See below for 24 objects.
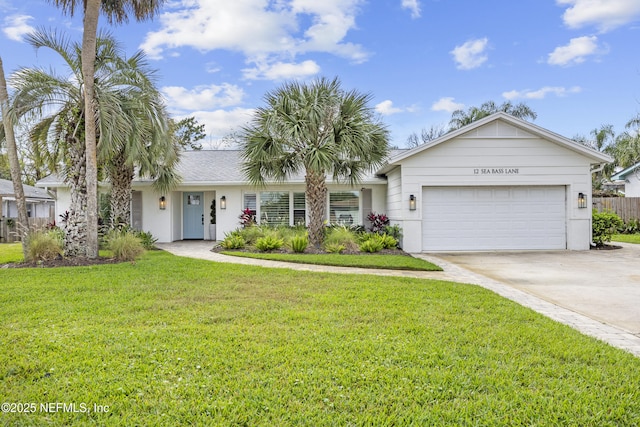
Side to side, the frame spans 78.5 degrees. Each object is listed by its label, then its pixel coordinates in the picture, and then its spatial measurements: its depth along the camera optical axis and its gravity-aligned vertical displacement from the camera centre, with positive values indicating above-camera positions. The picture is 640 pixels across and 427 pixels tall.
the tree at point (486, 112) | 29.20 +7.23
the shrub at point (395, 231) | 12.66 -0.78
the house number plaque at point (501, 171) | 12.26 +1.12
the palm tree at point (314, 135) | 11.03 +2.10
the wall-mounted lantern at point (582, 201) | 12.29 +0.17
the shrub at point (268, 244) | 11.85 -1.07
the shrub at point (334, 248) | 11.27 -1.17
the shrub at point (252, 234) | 13.19 -0.86
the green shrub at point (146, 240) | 12.80 -1.03
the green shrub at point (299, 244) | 11.36 -1.04
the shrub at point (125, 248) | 9.71 -0.96
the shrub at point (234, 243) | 12.45 -1.09
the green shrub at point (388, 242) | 11.88 -1.04
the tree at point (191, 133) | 35.22 +6.95
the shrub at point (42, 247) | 9.23 -0.89
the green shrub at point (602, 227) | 12.77 -0.68
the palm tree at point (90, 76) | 9.27 +3.19
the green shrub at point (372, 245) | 11.38 -1.09
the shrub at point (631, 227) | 18.05 -0.97
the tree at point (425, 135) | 31.75 +6.00
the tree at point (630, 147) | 22.22 +3.45
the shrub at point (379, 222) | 13.50 -0.50
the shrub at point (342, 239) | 11.76 -0.94
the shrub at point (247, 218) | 14.45 -0.35
